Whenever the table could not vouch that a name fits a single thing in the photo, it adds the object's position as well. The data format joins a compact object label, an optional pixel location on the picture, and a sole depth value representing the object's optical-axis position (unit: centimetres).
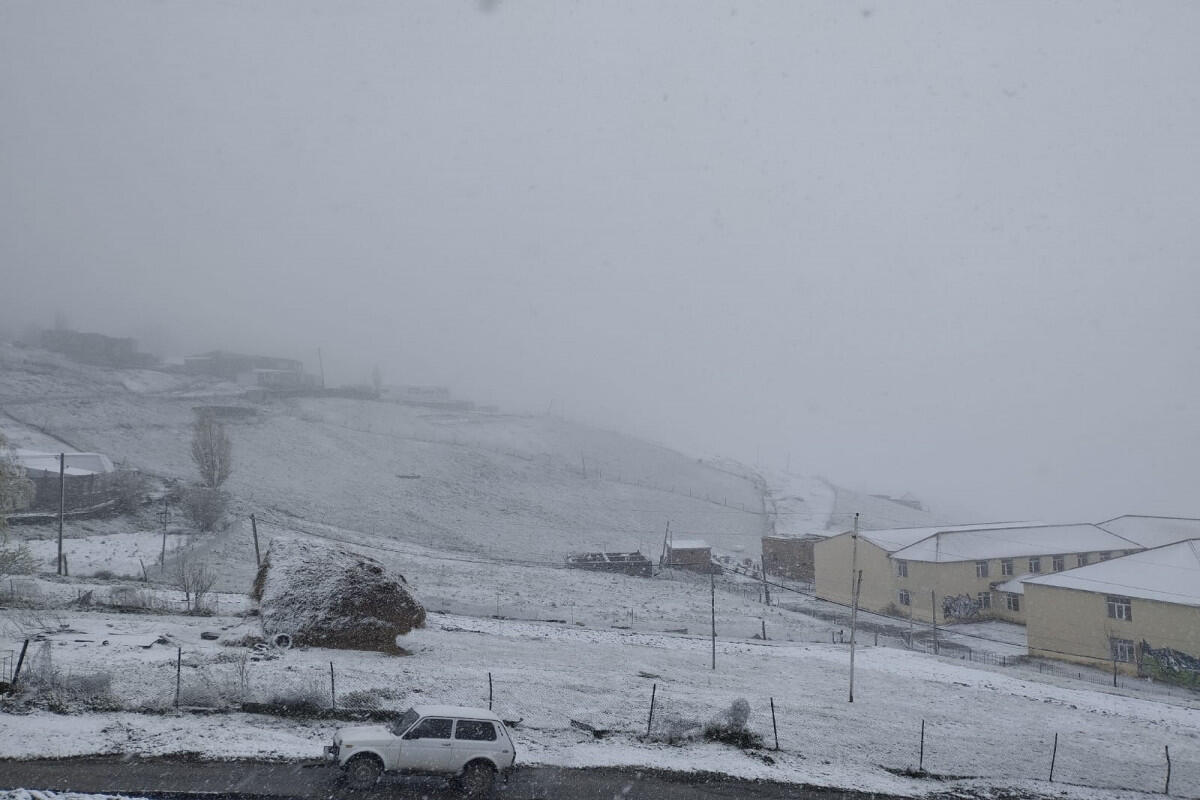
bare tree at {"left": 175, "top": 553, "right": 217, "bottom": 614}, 2972
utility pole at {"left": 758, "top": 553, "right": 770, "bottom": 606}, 5102
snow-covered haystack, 2458
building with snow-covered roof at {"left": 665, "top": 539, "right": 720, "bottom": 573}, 6172
